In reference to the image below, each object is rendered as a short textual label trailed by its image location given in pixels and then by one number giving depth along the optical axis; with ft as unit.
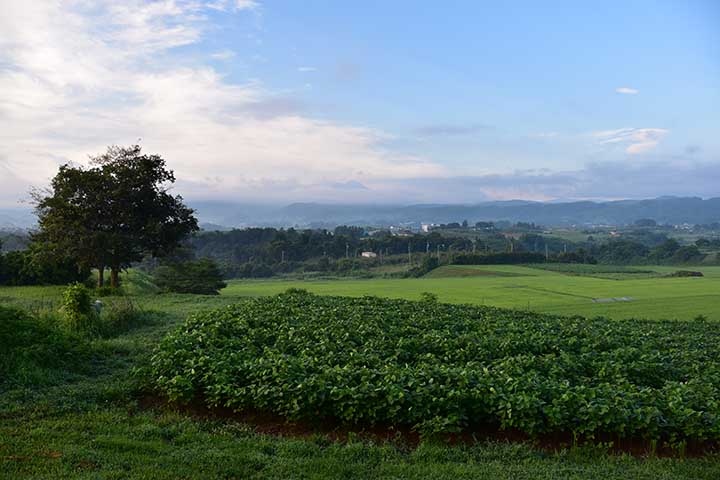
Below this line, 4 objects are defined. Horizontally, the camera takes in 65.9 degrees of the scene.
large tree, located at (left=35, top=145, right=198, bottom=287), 78.33
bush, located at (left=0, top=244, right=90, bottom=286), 83.05
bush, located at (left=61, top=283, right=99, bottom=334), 41.14
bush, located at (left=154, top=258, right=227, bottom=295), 119.03
